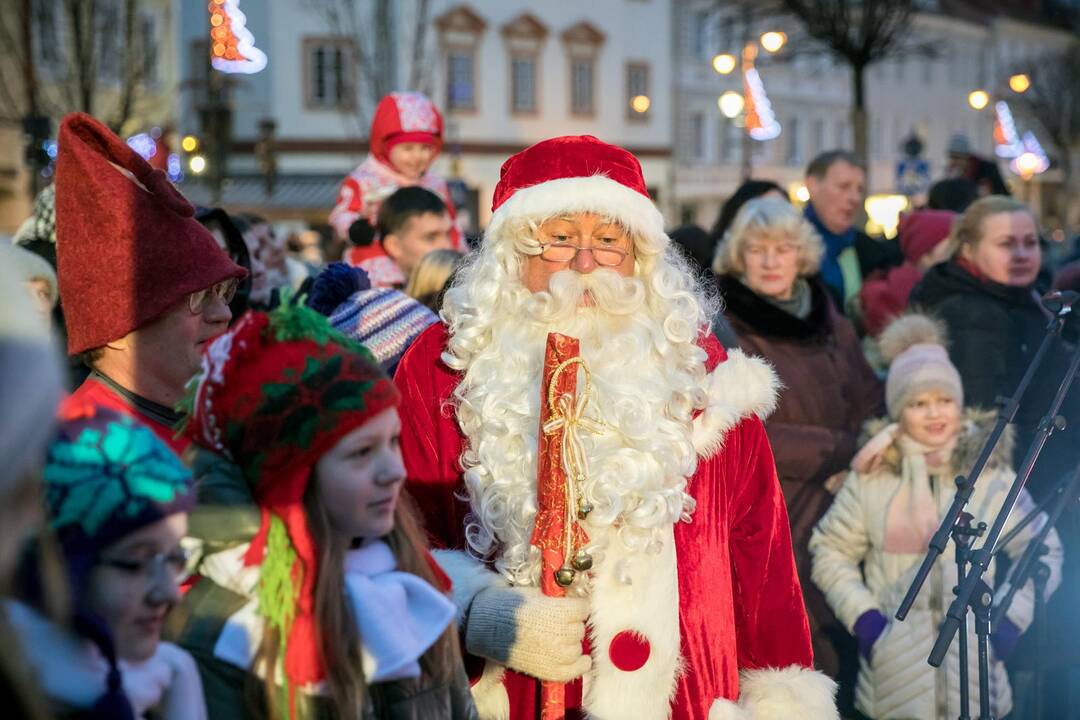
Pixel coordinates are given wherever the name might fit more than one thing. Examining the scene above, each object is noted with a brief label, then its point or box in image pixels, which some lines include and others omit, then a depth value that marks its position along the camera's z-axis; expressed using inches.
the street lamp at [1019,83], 1234.0
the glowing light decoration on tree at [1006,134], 1360.7
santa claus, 133.6
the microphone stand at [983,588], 157.3
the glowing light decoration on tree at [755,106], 923.4
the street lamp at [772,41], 833.5
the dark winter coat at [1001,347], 240.1
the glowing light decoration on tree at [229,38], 523.5
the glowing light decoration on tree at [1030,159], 1422.2
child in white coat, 205.6
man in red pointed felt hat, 128.3
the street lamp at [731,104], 885.8
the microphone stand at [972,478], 162.6
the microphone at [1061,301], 173.3
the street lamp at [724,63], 860.6
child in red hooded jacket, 310.0
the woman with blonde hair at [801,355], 221.6
